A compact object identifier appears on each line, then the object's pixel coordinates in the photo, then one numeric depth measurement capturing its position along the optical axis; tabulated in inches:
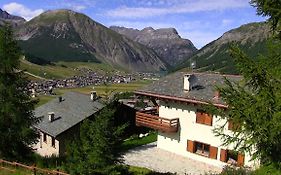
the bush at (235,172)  592.5
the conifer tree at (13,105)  714.5
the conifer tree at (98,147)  473.0
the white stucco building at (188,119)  807.4
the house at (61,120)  1065.5
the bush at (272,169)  333.8
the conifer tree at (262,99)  316.0
